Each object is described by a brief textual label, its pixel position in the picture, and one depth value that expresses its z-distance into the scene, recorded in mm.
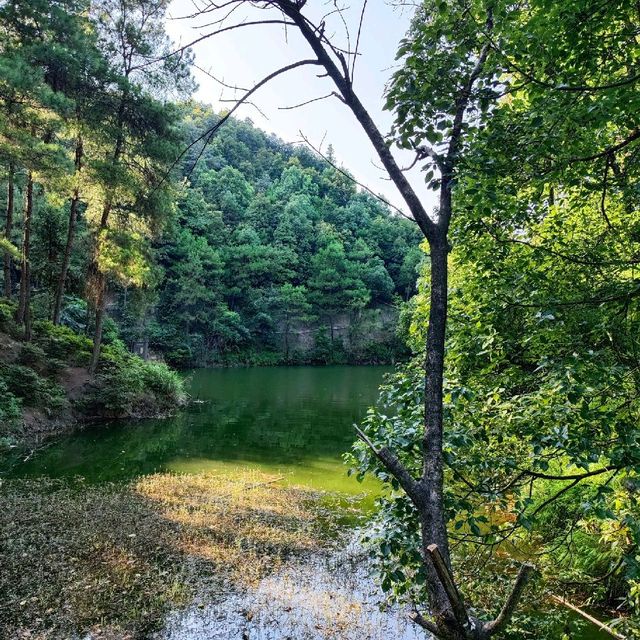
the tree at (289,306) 47344
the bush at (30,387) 13258
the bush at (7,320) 15320
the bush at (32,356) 14648
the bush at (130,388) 15852
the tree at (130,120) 15648
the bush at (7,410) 11828
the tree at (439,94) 2039
